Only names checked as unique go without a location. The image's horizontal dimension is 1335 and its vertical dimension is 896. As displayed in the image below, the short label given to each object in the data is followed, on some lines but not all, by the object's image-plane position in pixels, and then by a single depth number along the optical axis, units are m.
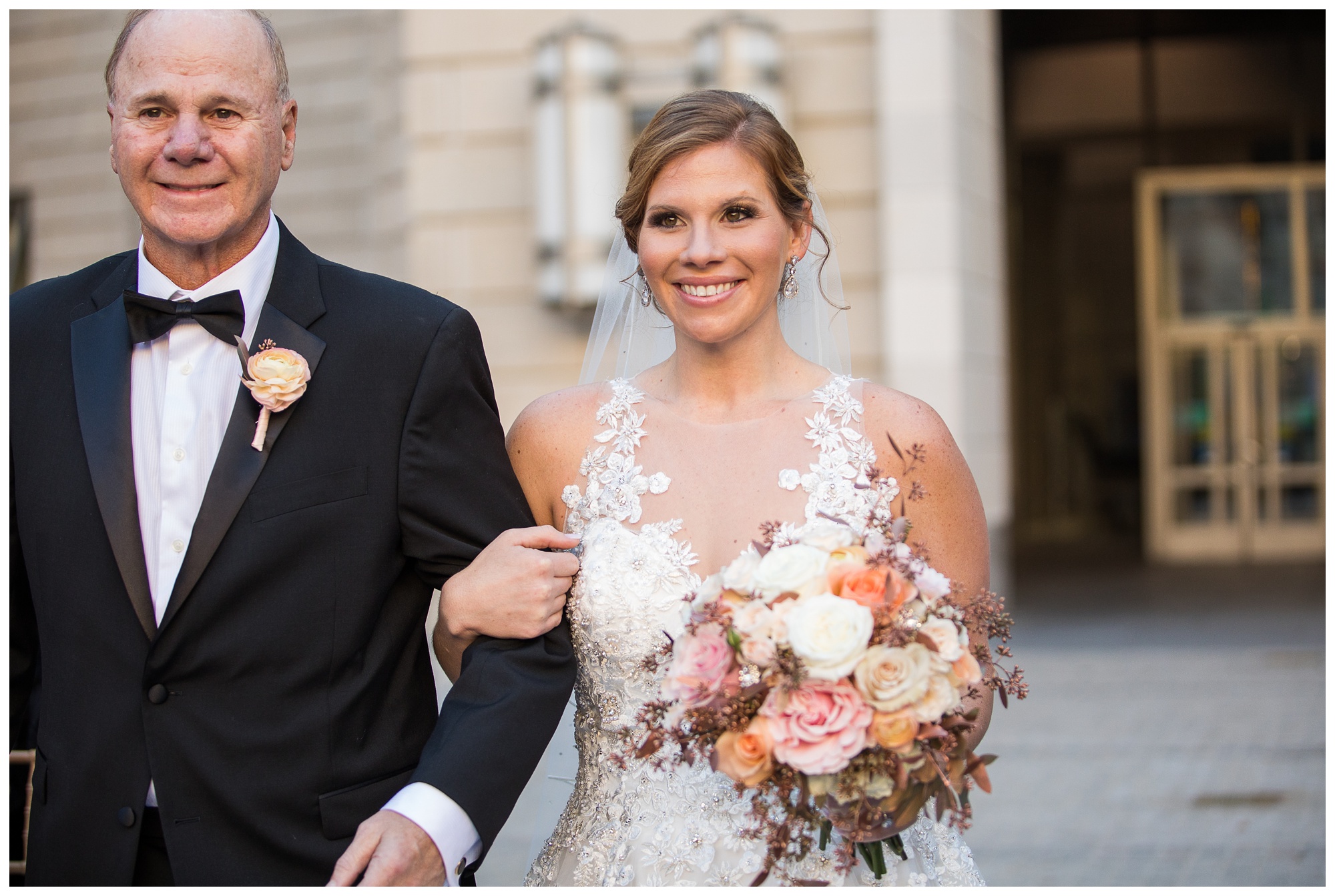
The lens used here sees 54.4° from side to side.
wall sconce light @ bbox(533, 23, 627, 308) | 8.26
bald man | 2.13
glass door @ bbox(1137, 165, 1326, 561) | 14.52
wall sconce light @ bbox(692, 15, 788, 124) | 8.11
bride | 2.59
